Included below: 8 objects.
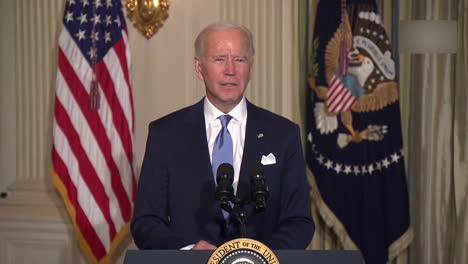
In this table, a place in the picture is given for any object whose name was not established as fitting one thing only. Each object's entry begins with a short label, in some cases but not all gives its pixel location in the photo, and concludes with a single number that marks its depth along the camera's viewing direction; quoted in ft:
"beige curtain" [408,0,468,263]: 27.04
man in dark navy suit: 14.88
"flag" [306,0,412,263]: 26.25
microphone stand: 11.55
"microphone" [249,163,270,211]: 11.68
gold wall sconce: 29.30
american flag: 28.09
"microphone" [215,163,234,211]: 11.66
